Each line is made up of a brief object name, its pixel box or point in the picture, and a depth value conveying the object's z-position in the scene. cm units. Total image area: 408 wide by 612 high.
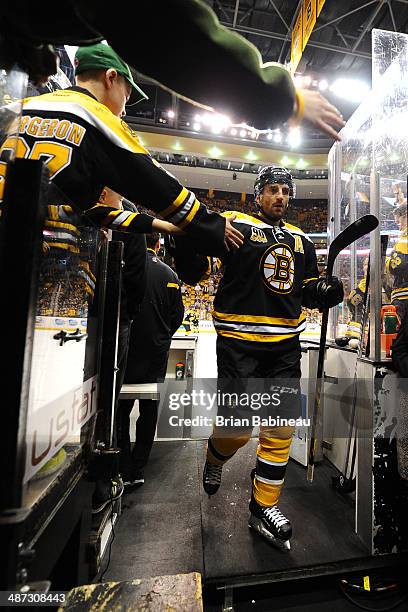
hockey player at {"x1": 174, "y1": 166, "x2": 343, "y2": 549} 147
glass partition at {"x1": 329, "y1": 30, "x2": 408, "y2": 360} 150
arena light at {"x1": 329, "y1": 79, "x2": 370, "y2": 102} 623
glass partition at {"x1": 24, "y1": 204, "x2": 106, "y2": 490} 56
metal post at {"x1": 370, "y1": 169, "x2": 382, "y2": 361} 146
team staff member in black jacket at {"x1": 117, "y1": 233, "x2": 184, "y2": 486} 181
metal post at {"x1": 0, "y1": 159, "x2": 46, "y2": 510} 41
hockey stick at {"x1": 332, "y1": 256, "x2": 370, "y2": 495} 156
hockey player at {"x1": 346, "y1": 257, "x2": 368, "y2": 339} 207
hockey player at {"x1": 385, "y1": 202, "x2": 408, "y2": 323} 150
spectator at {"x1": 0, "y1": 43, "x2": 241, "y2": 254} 72
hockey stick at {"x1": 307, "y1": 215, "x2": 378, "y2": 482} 128
